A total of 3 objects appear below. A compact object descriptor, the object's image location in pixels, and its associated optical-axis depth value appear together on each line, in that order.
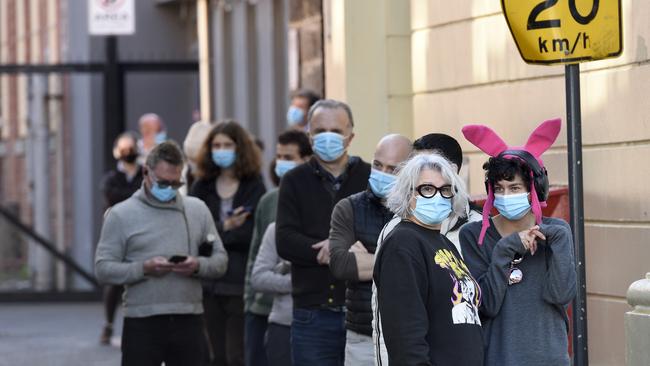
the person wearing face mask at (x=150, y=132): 28.58
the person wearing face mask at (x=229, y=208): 20.14
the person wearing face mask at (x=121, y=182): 27.16
